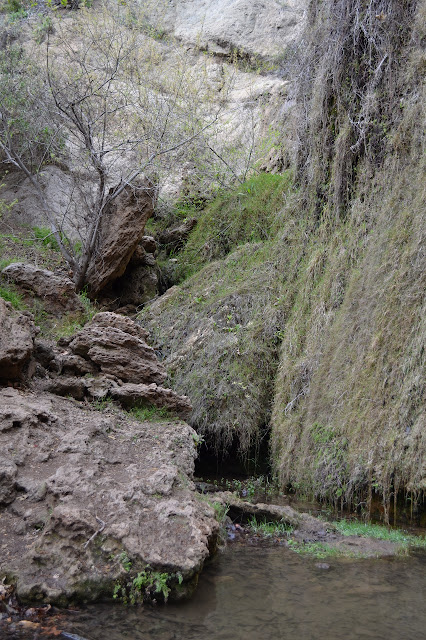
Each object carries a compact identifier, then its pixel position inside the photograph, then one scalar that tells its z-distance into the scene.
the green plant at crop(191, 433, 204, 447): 5.49
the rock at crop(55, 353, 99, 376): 6.09
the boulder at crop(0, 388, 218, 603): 2.98
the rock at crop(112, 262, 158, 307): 9.61
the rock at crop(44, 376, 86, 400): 5.69
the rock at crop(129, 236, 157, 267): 9.61
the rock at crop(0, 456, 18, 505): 3.61
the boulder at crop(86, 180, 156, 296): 9.07
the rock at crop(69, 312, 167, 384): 6.20
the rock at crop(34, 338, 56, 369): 5.93
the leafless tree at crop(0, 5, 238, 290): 9.18
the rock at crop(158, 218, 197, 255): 10.46
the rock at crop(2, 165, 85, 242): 11.31
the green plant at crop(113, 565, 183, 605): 2.91
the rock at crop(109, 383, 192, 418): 5.91
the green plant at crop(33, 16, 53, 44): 12.01
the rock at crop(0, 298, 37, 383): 5.07
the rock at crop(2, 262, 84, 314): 7.76
